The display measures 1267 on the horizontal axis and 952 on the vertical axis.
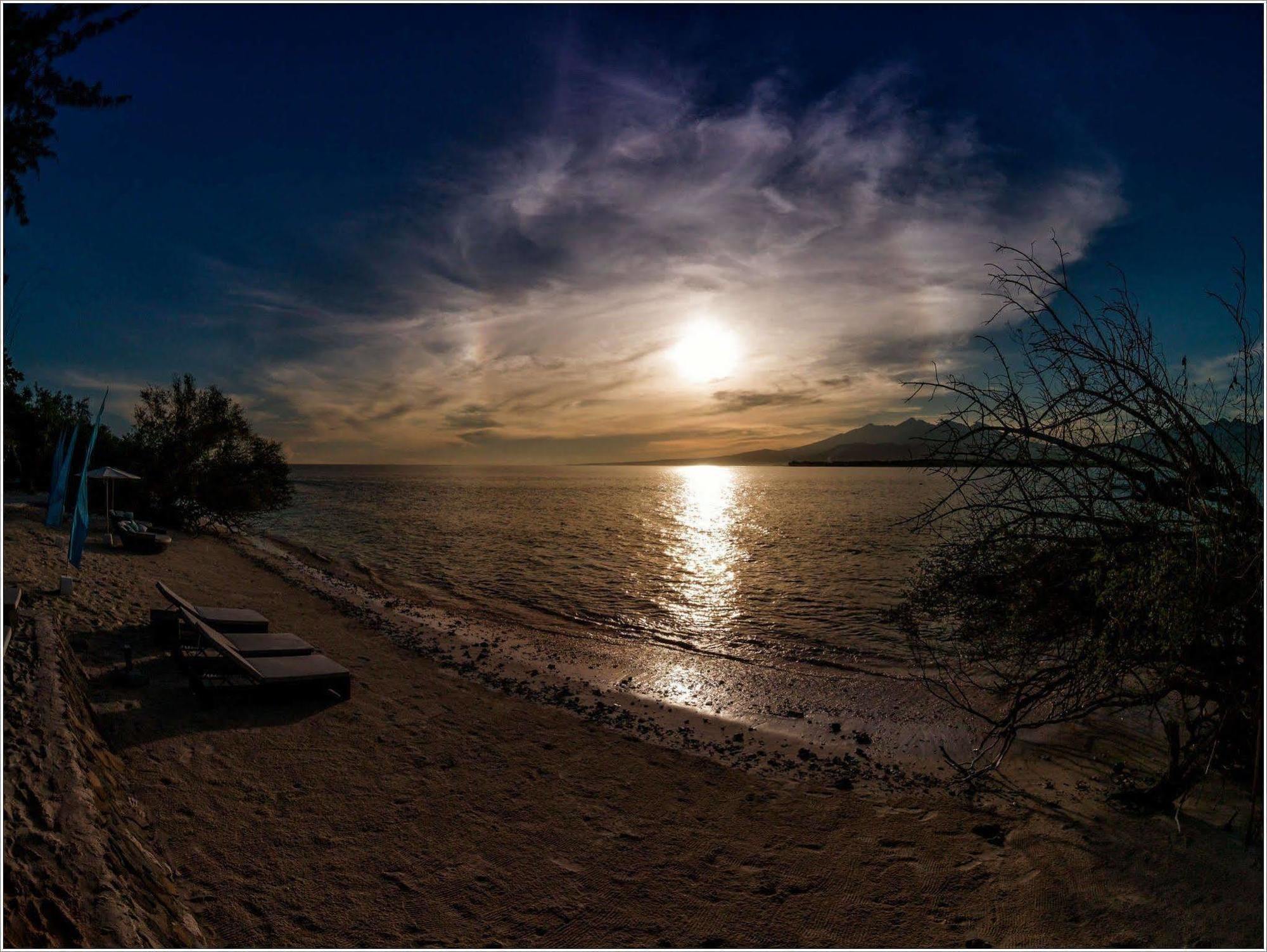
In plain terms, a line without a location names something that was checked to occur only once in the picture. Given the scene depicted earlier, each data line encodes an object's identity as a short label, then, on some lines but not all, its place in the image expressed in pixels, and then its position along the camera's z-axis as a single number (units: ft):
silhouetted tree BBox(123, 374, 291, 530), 96.43
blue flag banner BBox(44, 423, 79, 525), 48.21
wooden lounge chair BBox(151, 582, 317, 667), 30.94
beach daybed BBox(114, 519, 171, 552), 63.93
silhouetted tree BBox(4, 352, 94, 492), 114.73
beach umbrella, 66.33
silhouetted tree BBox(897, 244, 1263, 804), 14.93
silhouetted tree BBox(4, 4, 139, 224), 22.34
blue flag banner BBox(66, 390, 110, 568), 40.24
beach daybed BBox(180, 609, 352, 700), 26.84
